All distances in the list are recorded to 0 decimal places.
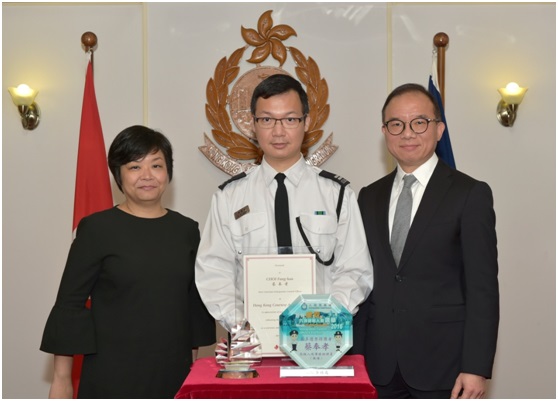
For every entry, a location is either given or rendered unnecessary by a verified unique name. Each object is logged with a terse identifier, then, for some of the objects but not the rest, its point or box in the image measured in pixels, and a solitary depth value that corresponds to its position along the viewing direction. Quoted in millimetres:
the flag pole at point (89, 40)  4527
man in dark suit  2672
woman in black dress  2791
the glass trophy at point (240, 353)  2043
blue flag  4234
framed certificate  2219
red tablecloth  1965
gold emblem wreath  4590
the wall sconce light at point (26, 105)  4562
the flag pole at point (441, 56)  4438
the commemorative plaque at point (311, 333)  2080
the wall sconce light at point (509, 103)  4566
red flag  4281
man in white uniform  2600
